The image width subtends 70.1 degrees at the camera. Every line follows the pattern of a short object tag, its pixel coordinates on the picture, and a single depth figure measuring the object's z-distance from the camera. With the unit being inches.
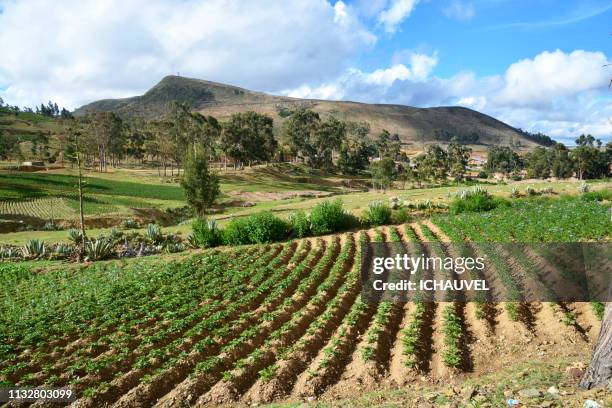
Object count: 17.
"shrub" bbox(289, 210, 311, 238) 1080.2
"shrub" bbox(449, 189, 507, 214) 1175.6
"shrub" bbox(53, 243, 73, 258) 1035.9
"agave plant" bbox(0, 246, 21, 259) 1048.8
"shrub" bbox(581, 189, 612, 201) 1163.9
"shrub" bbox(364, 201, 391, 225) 1135.0
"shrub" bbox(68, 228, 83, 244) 1137.4
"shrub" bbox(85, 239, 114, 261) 975.0
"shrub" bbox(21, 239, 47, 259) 1045.8
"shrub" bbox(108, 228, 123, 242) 1168.9
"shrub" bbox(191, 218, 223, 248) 1049.6
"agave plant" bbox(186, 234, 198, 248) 1073.7
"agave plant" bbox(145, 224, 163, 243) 1145.9
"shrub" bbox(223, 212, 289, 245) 1040.2
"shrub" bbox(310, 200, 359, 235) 1082.1
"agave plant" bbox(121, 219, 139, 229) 1707.7
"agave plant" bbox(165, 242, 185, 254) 1037.0
